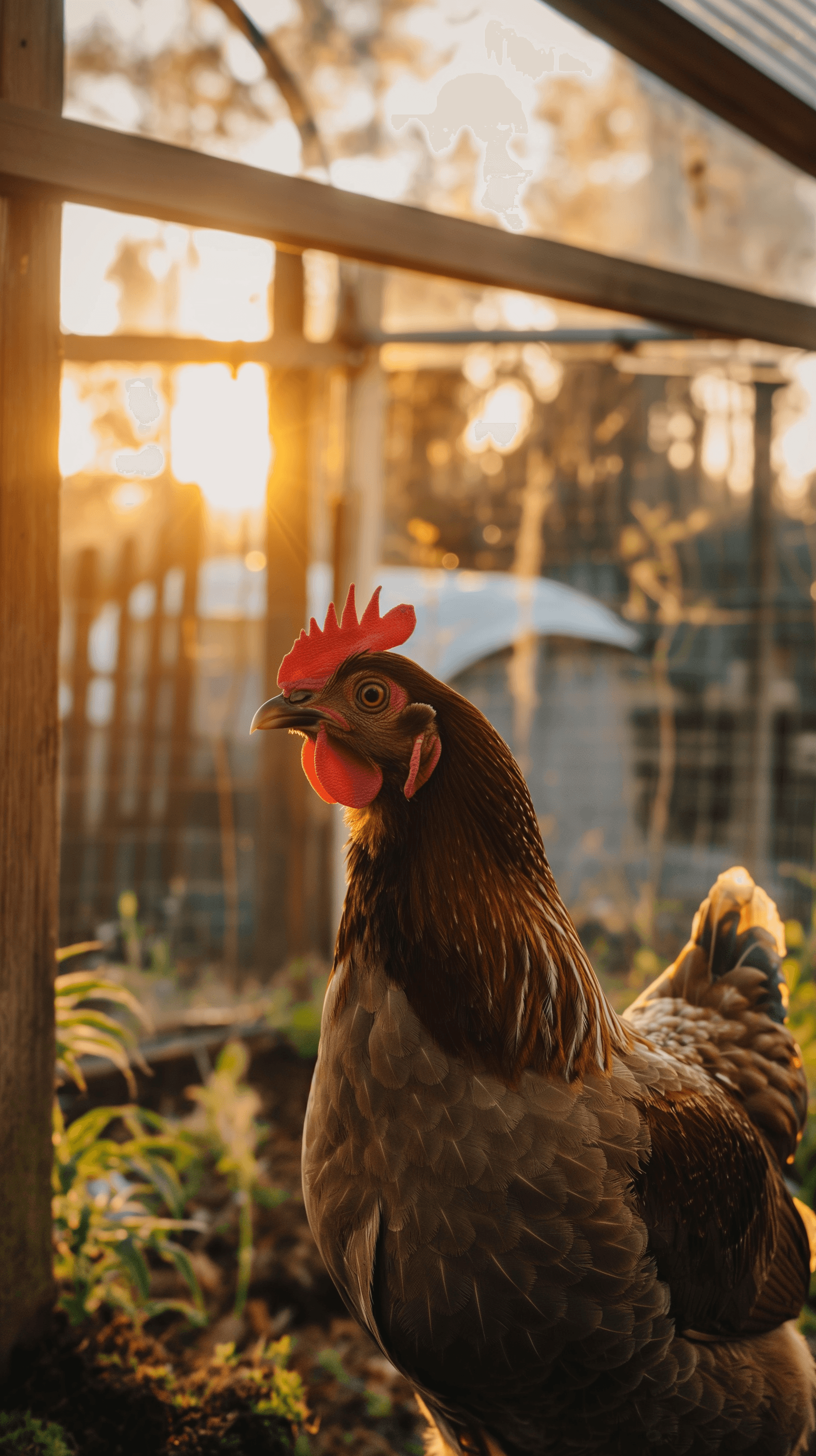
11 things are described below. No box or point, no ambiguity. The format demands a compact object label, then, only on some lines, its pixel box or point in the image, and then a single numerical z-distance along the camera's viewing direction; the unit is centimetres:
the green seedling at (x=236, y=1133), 247
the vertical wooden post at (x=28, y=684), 176
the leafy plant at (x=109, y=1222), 205
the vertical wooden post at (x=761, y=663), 514
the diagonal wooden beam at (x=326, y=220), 163
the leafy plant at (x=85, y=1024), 221
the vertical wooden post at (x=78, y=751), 454
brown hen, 134
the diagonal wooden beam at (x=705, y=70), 200
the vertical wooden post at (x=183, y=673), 436
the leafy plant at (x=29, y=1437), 168
